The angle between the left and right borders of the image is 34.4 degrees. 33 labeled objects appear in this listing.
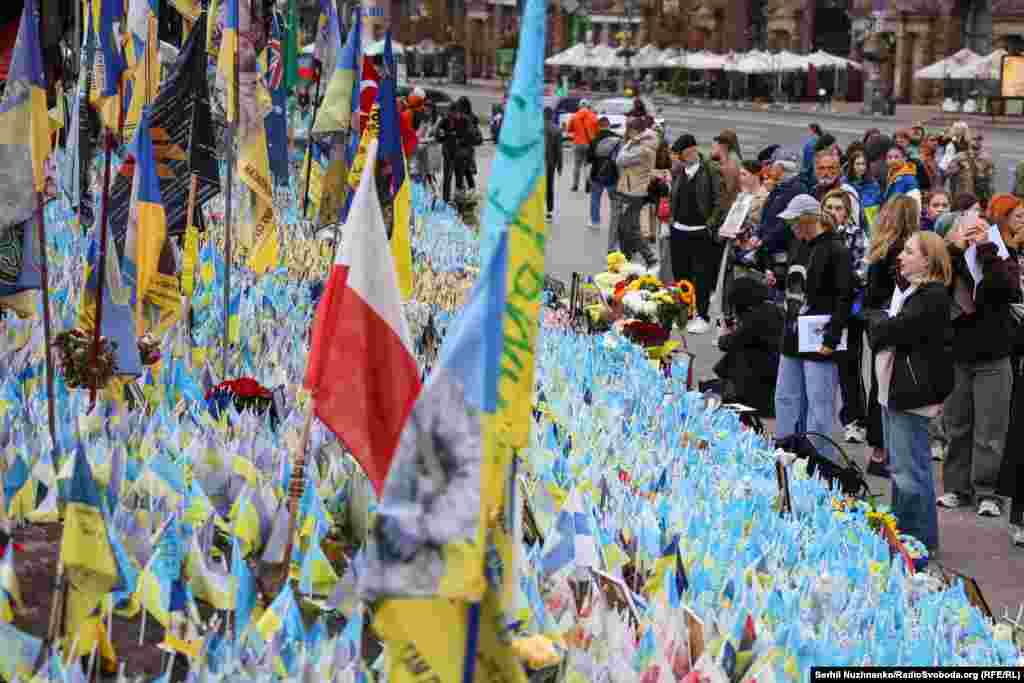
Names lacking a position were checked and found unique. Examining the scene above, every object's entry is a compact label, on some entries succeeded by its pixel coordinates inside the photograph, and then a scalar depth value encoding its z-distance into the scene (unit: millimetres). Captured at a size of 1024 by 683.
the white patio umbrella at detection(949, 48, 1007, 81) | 57916
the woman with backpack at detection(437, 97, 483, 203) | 25903
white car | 43188
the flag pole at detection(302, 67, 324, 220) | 12129
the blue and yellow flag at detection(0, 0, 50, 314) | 6152
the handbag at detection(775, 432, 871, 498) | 8594
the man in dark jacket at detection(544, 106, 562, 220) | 25641
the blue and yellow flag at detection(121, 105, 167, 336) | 6949
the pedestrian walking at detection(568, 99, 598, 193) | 28156
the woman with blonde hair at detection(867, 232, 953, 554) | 8414
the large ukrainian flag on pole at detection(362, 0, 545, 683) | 3527
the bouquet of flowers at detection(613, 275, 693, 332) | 10898
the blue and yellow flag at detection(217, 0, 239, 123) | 8289
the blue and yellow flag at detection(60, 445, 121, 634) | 4164
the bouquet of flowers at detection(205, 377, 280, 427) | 6832
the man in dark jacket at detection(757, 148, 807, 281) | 12648
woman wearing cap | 9945
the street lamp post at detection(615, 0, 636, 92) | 72562
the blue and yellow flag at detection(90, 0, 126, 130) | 8398
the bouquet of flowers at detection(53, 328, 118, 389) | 6375
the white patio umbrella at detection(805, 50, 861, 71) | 67394
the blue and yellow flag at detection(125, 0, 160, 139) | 9672
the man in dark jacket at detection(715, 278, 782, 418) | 11953
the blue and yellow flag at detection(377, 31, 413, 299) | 8688
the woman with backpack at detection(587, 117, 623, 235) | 21781
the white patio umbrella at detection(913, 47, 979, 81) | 59625
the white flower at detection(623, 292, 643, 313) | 10883
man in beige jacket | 18484
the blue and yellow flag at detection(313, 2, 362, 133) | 9812
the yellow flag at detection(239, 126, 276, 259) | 8805
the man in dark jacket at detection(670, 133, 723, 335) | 15797
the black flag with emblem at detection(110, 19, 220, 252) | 7570
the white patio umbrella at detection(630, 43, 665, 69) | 75500
